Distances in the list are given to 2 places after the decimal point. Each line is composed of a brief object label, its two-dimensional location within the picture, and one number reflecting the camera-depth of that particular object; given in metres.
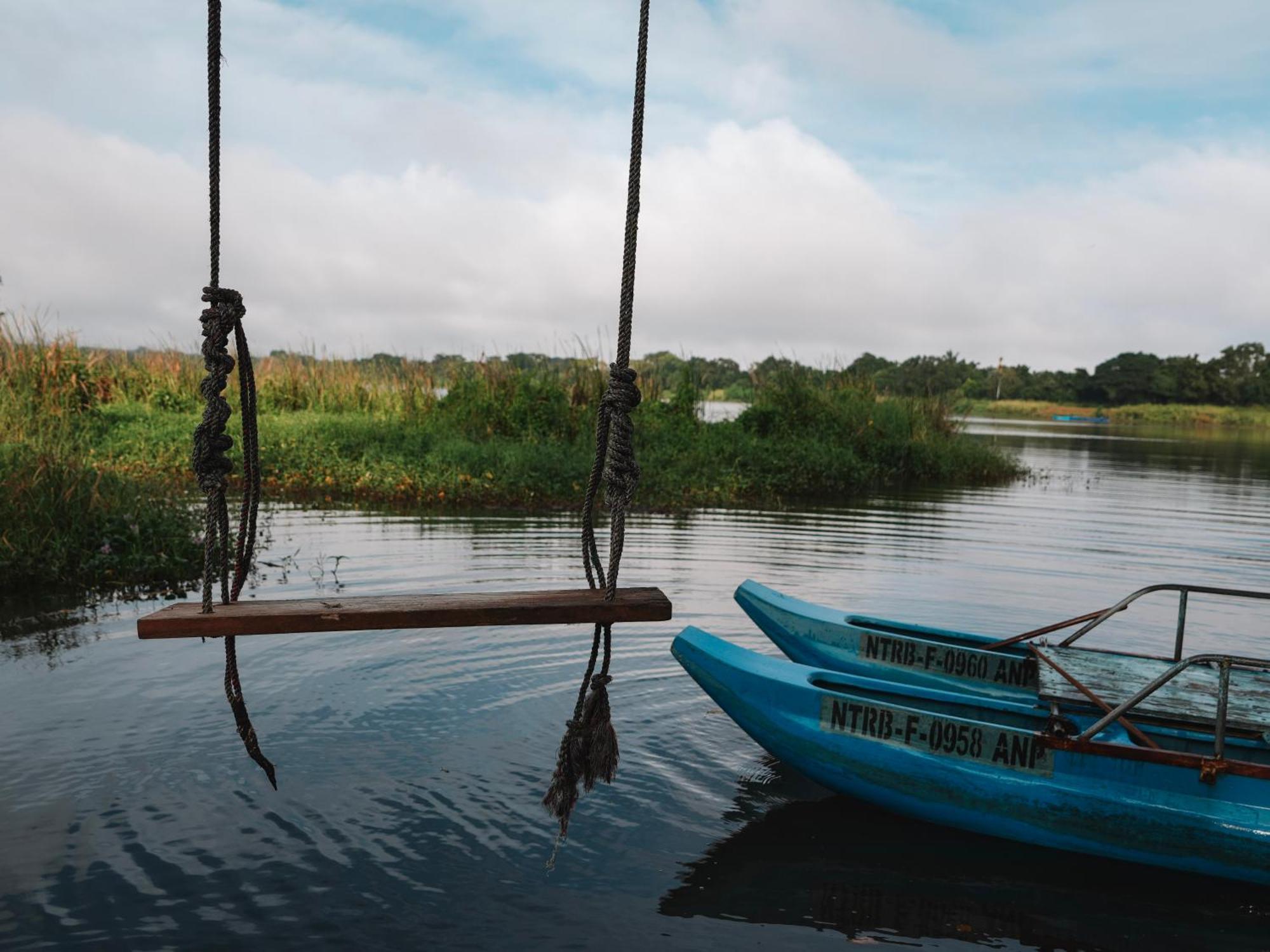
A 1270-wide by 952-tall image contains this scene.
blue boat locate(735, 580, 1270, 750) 5.13
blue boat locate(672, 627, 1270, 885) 4.42
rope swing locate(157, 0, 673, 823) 3.43
